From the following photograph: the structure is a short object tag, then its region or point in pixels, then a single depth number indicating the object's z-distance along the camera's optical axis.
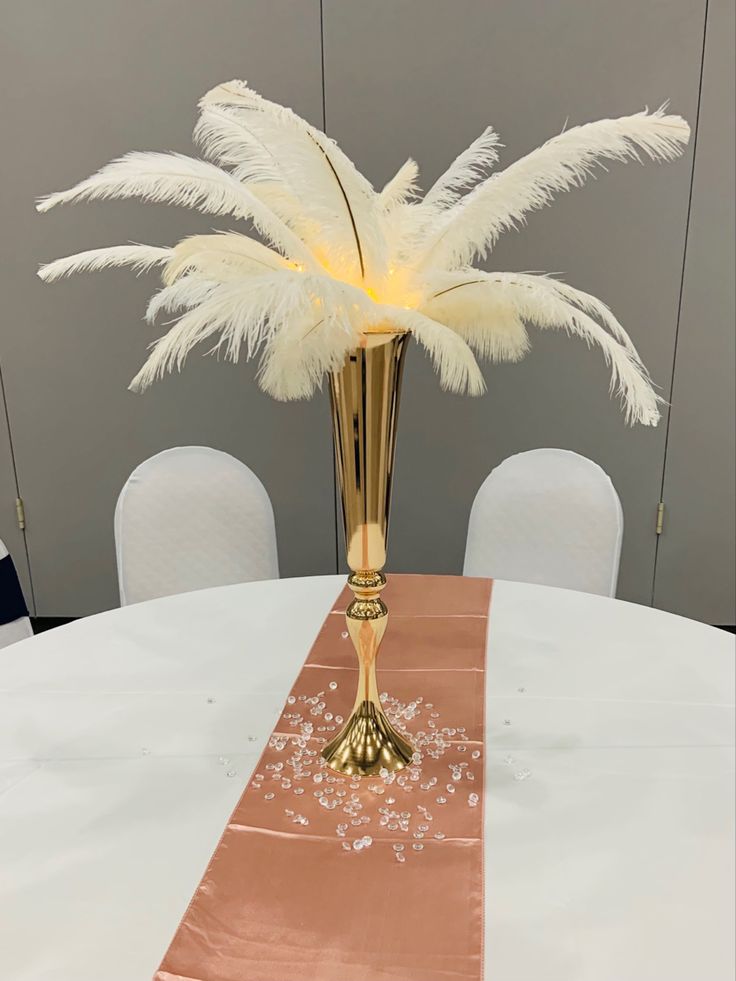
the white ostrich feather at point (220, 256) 0.92
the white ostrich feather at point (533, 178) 0.93
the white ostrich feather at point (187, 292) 0.90
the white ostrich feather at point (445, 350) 0.87
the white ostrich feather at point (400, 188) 1.08
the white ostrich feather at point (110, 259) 0.98
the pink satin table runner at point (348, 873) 0.78
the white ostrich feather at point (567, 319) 0.89
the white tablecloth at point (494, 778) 0.81
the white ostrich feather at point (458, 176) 1.06
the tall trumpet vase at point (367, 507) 0.94
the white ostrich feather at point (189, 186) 0.91
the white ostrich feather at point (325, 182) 0.90
